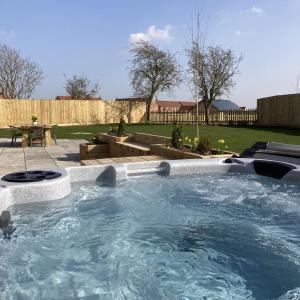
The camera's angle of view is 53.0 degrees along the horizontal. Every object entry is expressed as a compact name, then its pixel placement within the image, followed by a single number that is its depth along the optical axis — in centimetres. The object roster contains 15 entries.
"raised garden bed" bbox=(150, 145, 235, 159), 535
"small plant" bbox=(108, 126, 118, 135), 921
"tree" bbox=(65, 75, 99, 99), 3584
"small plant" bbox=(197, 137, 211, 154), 561
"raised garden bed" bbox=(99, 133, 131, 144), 801
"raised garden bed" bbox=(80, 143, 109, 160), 779
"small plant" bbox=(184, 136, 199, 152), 575
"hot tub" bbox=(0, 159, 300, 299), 224
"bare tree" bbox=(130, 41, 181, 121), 2369
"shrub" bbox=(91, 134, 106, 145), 827
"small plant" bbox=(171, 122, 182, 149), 605
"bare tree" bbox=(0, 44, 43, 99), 2836
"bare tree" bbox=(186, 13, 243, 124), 2094
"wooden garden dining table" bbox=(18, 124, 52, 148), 964
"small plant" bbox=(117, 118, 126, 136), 836
